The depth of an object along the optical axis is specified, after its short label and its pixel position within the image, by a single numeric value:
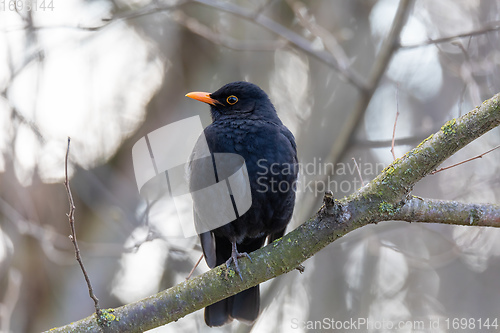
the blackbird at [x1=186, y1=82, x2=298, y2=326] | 6.97
